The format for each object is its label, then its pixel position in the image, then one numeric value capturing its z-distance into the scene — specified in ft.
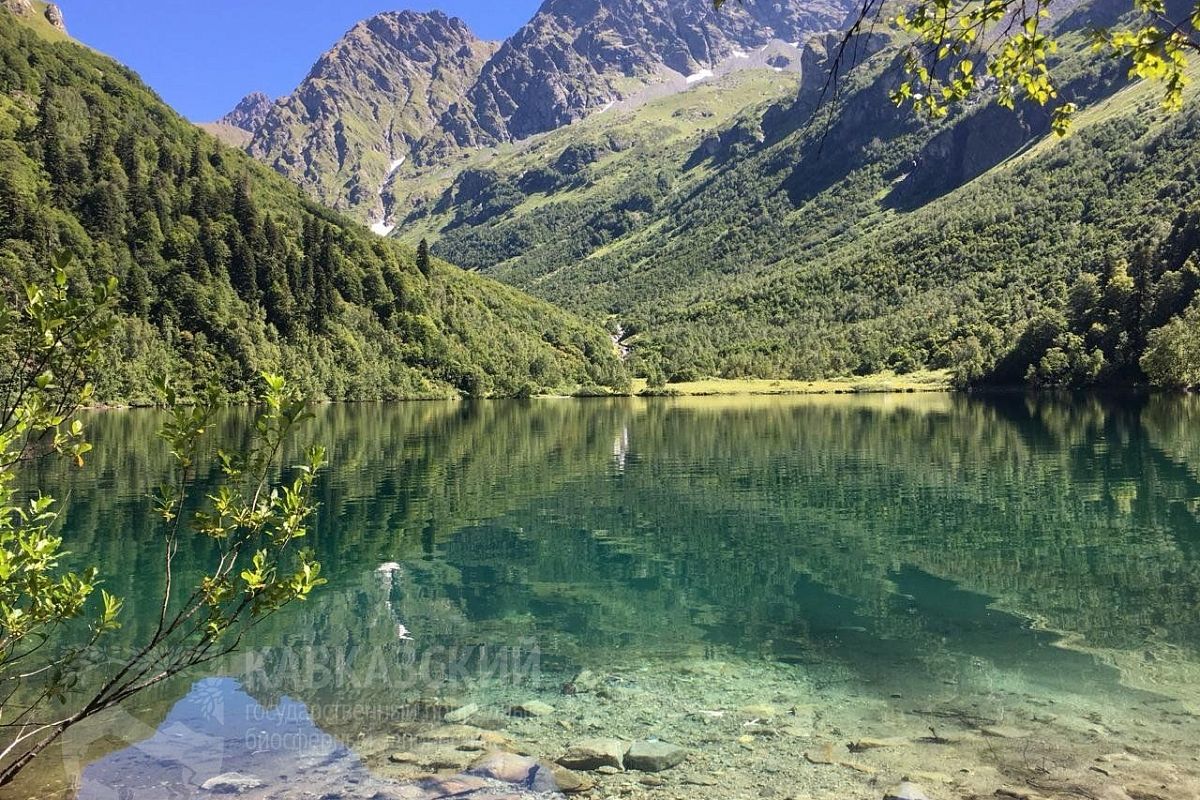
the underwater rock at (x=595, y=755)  45.01
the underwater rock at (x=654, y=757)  44.65
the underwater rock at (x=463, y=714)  52.21
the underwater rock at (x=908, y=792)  39.11
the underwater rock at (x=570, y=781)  42.19
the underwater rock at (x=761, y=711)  51.65
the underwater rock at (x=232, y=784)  42.39
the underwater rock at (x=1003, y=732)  46.99
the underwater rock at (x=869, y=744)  45.91
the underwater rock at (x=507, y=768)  43.27
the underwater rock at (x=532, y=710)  53.06
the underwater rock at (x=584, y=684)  57.52
